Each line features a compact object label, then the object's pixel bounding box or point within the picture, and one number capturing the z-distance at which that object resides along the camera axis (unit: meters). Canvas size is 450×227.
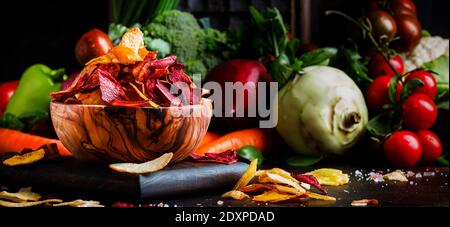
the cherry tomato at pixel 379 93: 1.58
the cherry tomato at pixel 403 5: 1.99
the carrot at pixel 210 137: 1.64
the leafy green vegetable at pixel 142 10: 2.02
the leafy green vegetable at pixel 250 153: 1.50
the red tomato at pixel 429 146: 1.51
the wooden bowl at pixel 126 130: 0.99
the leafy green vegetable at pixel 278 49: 1.60
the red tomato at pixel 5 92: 2.08
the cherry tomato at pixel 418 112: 1.50
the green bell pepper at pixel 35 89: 1.92
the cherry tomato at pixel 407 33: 1.89
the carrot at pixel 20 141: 1.55
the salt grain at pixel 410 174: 1.34
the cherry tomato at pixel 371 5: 1.99
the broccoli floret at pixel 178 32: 1.88
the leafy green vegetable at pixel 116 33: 1.88
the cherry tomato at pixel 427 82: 1.57
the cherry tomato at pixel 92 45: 1.75
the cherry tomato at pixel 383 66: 1.70
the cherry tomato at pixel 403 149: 1.45
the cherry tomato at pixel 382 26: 1.84
